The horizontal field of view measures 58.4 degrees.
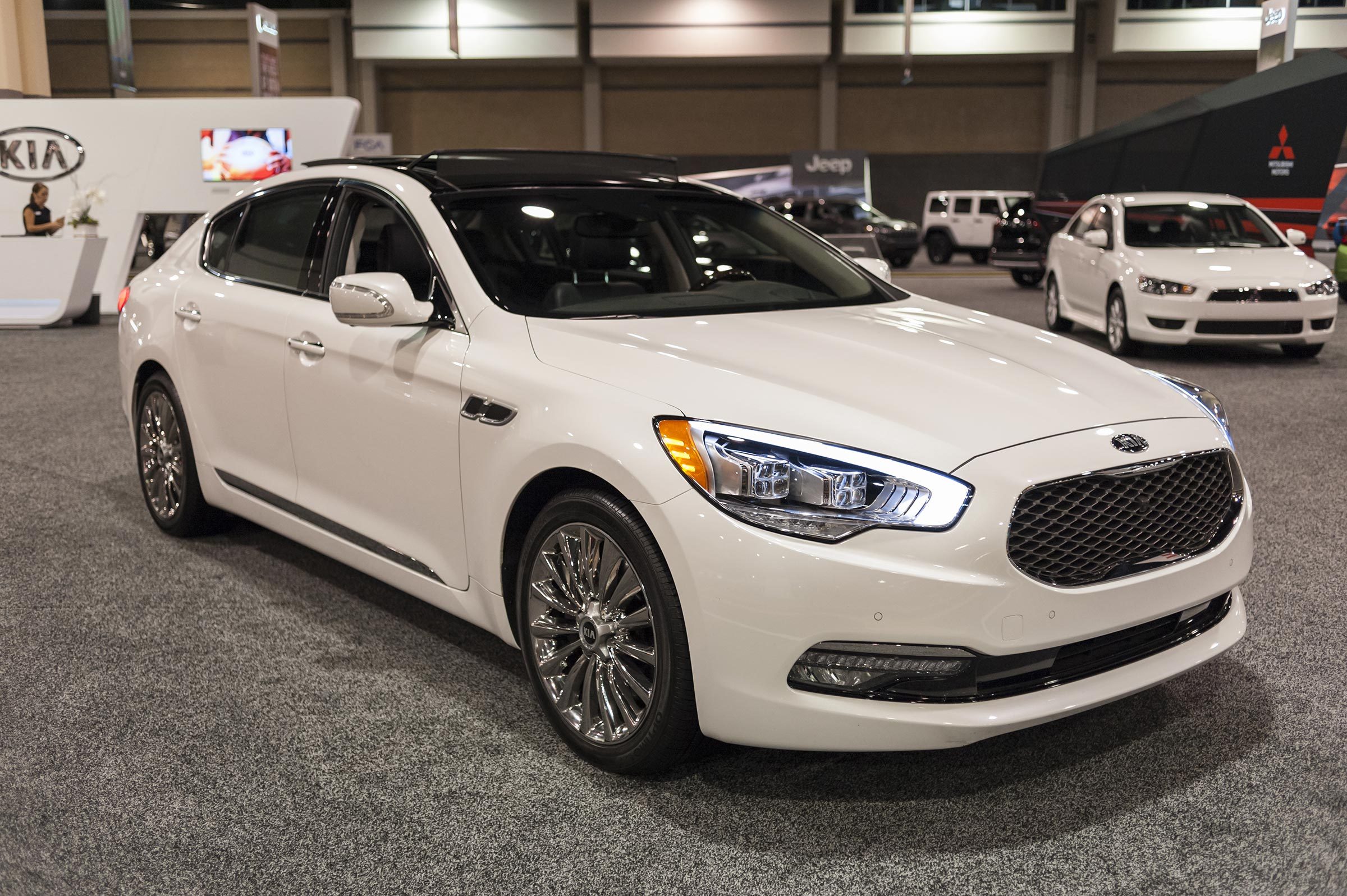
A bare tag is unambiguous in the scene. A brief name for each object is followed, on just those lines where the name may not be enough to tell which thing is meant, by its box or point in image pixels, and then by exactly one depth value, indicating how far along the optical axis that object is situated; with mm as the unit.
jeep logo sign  28734
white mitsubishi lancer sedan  9961
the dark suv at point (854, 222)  24363
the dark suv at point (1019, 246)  18719
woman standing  16234
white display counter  14438
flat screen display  16859
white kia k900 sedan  2539
